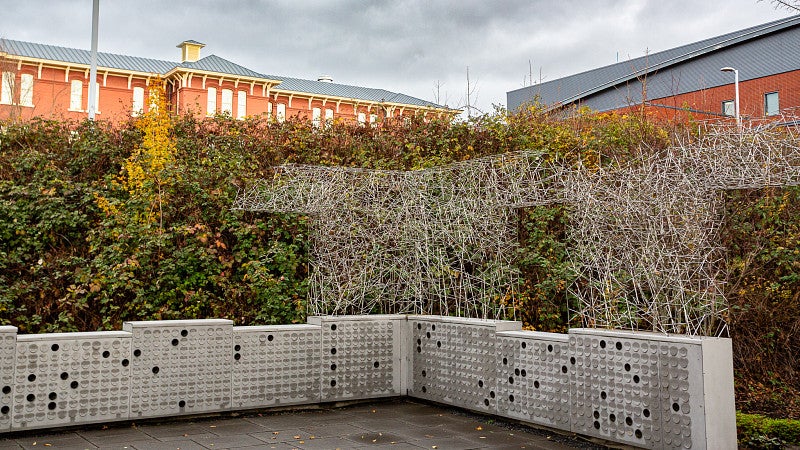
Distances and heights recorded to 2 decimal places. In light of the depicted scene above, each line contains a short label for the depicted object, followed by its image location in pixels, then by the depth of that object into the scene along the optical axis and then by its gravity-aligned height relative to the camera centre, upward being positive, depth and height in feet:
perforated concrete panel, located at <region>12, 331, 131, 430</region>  19.65 -3.27
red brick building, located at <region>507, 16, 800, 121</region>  74.84 +23.26
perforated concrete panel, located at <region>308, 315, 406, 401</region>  24.53 -3.22
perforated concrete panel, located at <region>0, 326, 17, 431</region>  19.20 -2.90
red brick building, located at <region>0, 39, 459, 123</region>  81.76 +24.70
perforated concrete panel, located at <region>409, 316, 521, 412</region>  22.50 -3.20
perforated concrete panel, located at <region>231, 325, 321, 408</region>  22.99 -3.34
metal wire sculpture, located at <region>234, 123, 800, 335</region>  18.61 +1.47
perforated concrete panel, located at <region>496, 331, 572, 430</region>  19.93 -3.32
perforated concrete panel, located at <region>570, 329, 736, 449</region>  16.06 -3.04
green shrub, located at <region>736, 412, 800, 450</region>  17.78 -4.32
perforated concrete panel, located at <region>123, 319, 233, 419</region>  21.33 -3.15
